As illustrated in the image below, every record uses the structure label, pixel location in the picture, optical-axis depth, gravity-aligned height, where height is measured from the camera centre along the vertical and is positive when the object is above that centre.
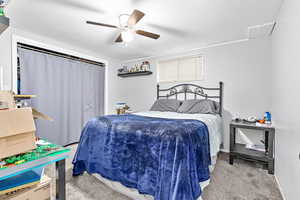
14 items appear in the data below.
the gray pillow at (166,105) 3.21 -0.18
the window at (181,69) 3.41 +0.74
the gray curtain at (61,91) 2.79 +0.13
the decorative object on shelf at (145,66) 4.02 +0.90
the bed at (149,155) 1.26 -0.63
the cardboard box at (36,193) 0.87 -0.63
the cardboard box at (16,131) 0.71 -0.19
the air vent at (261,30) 2.34 +1.21
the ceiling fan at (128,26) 1.80 +1.01
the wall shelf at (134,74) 4.03 +0.71
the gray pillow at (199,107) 2.77 -0.19
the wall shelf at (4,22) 0.81 +0.43
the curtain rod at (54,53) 2.75 +0.98
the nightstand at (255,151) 2.11 -0.90
